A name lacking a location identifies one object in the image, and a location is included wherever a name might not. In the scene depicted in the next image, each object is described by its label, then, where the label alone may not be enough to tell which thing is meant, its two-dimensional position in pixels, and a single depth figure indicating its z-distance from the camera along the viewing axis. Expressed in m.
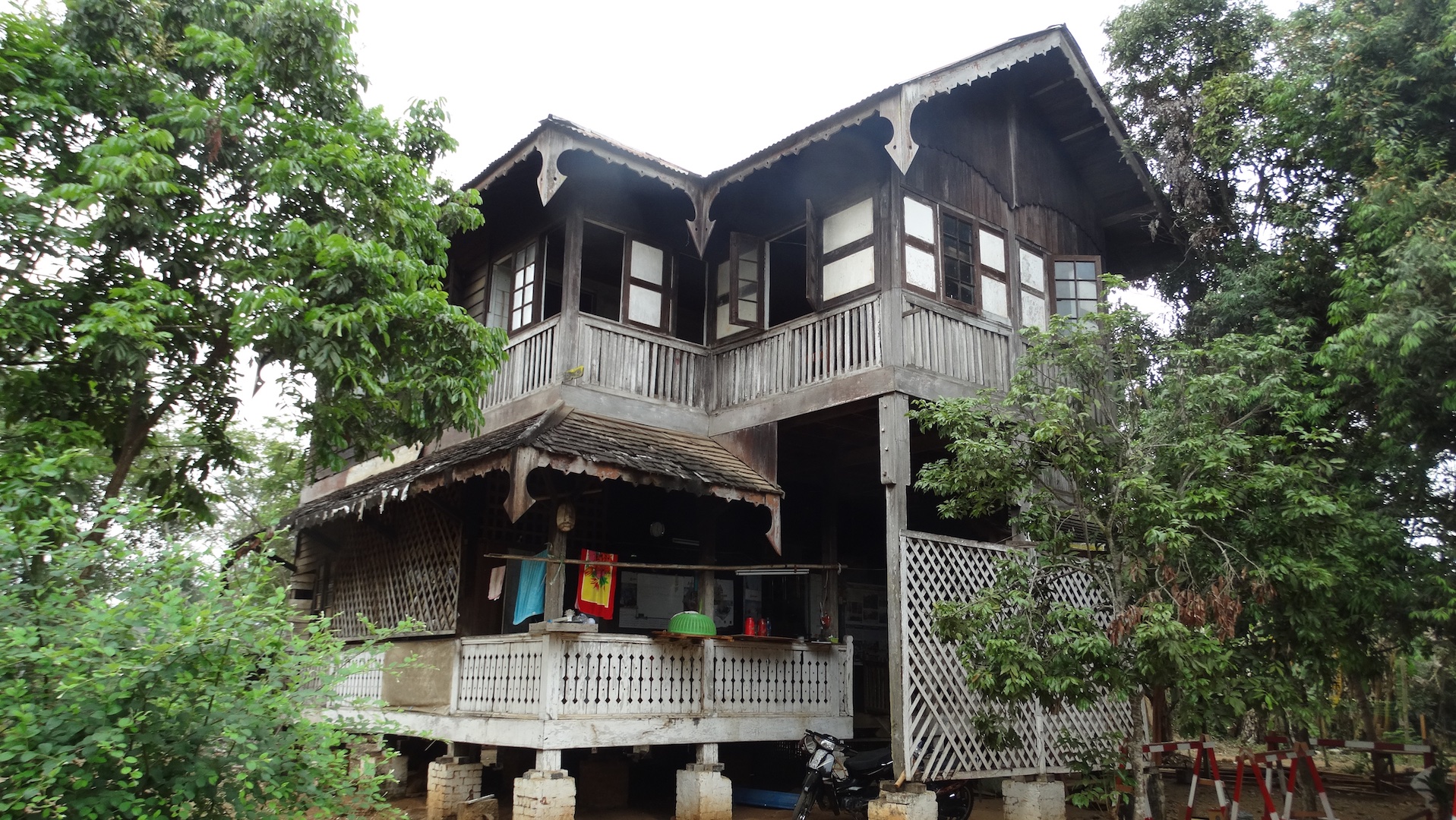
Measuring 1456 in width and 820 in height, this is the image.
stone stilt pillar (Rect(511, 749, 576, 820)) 8.93
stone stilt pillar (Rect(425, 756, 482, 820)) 10.63
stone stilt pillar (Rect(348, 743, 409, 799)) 12.58
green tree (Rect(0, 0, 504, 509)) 7.54
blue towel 11.19
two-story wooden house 9.91
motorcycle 9.81
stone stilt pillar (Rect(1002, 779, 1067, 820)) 10.10
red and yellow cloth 11.28
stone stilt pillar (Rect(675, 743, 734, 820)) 9.79
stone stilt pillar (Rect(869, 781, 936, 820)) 9.04
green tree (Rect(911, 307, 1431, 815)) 7.48
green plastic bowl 10.27
